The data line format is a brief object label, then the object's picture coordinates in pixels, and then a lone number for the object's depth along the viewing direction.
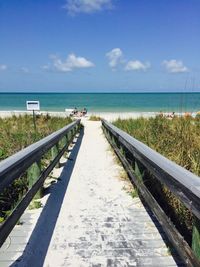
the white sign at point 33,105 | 10.01
